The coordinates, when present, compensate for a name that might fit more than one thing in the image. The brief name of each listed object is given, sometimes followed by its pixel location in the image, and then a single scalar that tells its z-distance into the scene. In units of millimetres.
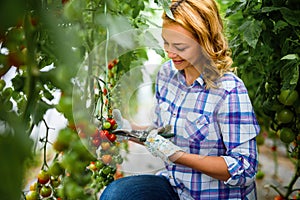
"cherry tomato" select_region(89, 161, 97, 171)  1297
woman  1134
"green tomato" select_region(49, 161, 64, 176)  796
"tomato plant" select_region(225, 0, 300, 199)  1164
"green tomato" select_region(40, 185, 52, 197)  990
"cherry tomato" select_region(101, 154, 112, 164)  1011
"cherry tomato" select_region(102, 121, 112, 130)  942
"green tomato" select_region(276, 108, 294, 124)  1409
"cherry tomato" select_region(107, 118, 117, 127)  962
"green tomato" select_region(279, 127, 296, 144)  1435
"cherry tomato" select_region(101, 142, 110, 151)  980
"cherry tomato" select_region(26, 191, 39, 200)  944
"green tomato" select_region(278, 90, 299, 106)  1342
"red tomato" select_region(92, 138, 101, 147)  916
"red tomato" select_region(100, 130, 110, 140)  962
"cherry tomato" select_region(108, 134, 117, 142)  1002
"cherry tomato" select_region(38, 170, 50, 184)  947
